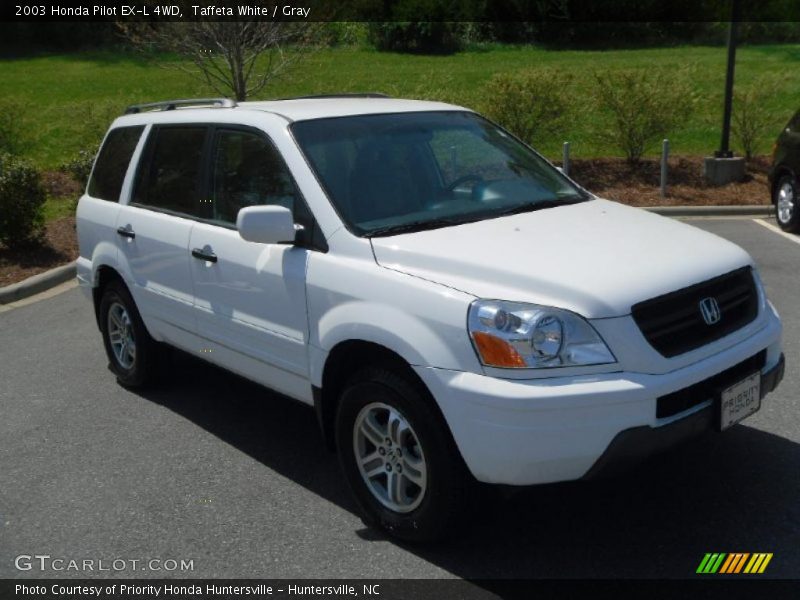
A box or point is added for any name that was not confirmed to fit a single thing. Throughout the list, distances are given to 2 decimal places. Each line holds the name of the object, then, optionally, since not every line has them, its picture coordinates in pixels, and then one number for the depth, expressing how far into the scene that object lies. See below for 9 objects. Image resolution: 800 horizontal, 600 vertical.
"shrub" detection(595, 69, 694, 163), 14.88
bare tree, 14.00
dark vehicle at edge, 10.48
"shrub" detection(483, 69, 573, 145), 15.28
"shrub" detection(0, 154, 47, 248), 10.59
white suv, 3.43
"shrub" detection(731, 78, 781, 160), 15.14
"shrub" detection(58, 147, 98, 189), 13.82
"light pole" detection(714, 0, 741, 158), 14.13
